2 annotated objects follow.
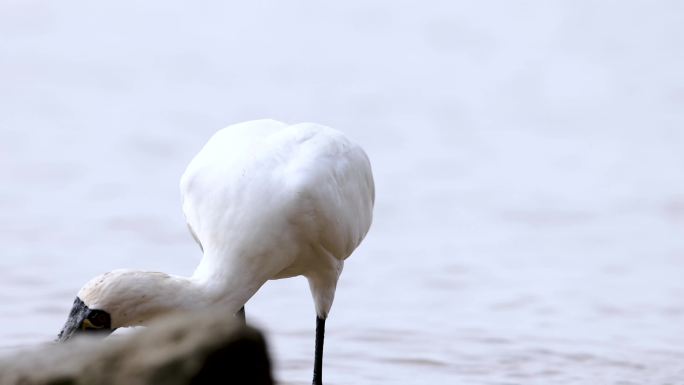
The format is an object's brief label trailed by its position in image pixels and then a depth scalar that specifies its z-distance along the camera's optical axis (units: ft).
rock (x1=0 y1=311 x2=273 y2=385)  29.35
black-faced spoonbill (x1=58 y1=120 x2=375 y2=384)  38.47
